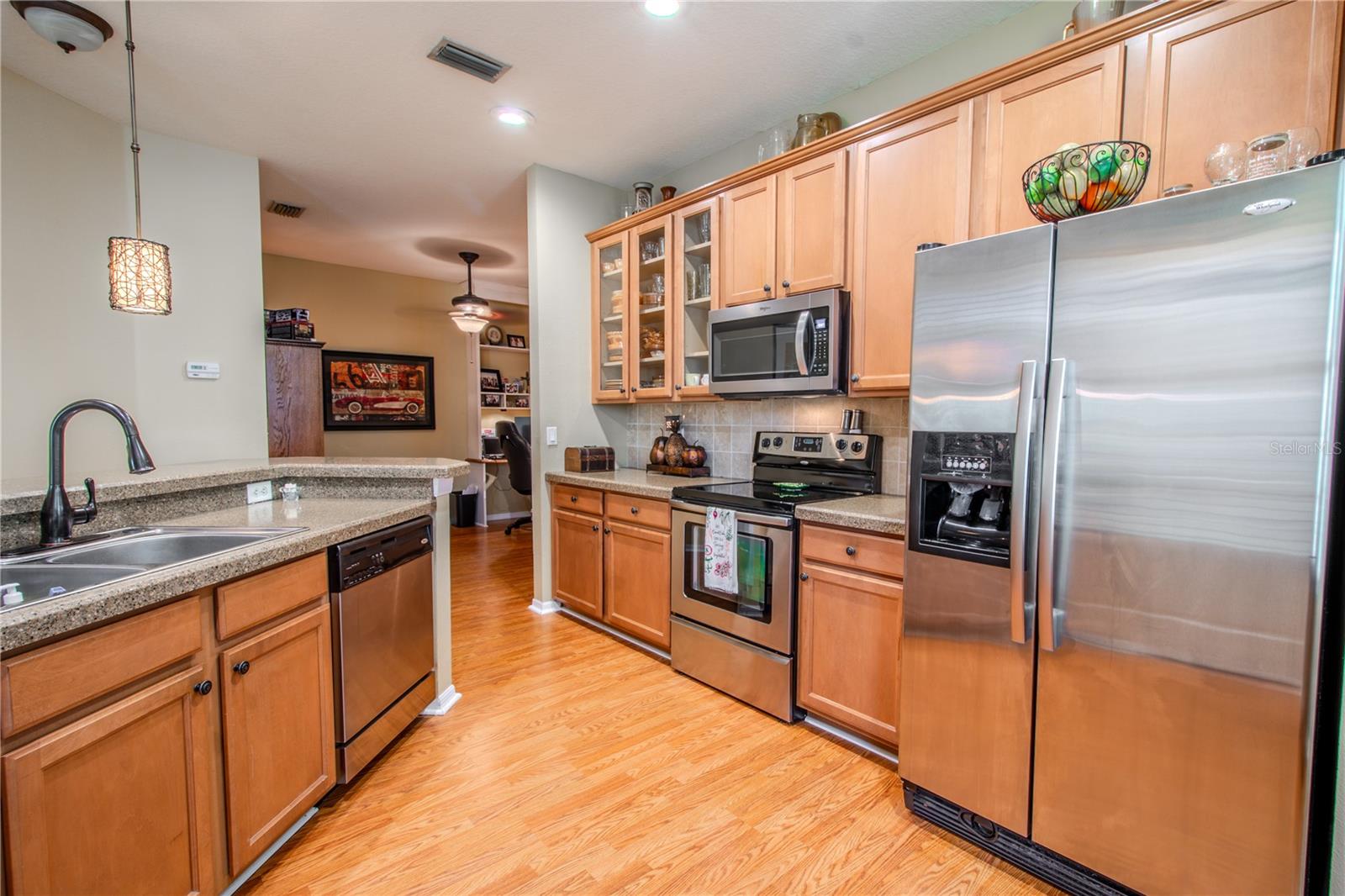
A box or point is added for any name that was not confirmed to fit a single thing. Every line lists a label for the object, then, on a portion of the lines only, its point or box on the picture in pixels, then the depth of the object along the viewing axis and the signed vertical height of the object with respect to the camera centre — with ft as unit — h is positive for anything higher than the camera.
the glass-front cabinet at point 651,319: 11.13 +2.13
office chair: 18.15 -1.08
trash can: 21.84 -3.33
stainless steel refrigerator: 3.94 -0.88
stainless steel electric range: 7.80 -2.03
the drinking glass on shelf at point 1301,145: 4.47 +2.21
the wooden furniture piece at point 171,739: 3.39 -2.33
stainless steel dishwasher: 6.06 -2.52
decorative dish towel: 8.29 -1.86
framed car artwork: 19.49 +1.04
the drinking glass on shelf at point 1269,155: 4.46 +2.13
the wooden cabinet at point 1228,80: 4.81 +3.15
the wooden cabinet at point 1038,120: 5.93 +3.35
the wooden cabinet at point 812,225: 8.22 +2.98
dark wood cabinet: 12.91 +0.50
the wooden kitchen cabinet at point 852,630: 6.77 -2.54
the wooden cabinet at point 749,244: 9.20 +2.99
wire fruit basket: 4.96 +2.20
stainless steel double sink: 4.60 -1.25
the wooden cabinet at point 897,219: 7.04 +2.66
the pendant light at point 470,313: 17.85 +3.39
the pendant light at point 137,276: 5.97 +1.50
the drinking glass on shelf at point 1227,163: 4.62 +2.16
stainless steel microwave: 8.23 +1.19
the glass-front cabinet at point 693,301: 10.54 +2.26
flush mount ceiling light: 7.04 +5.01
